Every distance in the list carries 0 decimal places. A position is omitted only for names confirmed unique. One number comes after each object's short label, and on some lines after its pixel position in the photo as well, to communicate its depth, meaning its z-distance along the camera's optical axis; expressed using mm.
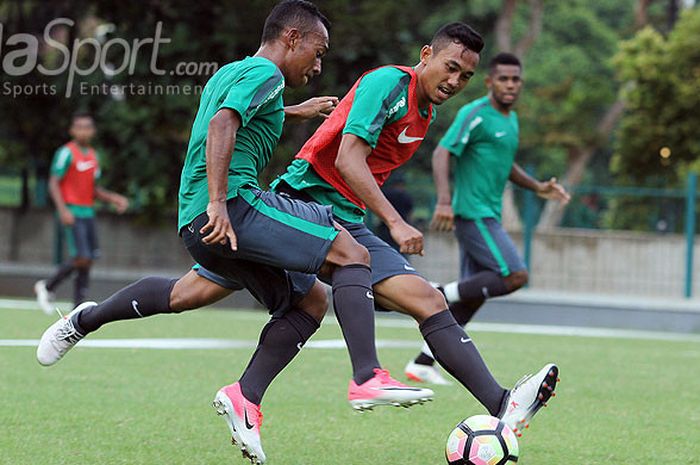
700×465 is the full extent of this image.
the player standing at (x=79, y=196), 26437
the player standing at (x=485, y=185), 17547
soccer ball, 9539
